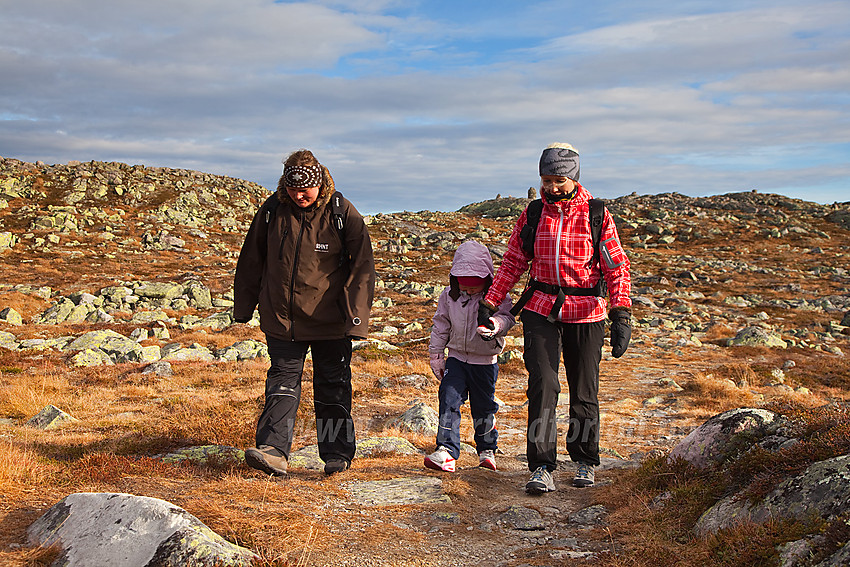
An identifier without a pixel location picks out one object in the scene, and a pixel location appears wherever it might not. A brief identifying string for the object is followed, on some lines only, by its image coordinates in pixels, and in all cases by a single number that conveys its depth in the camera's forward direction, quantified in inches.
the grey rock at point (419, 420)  338.6
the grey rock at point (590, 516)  183.8
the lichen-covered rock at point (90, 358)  574.2
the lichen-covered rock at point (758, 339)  830.8
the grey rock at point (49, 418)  320.5
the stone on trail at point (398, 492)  197.0
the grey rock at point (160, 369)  526.6
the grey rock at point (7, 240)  1578.5
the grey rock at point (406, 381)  512.4
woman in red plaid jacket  210.7
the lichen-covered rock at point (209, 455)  231.8
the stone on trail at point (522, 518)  180.2
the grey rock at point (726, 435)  182.5
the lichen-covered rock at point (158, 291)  1071.0
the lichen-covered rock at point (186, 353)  631.0
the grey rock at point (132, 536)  130.6
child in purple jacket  237.8
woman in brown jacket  210.4
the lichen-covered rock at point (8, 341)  642.8
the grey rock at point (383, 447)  271.6
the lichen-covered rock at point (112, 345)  610.2
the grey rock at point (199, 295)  1055.0
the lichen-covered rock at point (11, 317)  813.9
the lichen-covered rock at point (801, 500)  131.0
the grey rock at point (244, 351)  641.4
